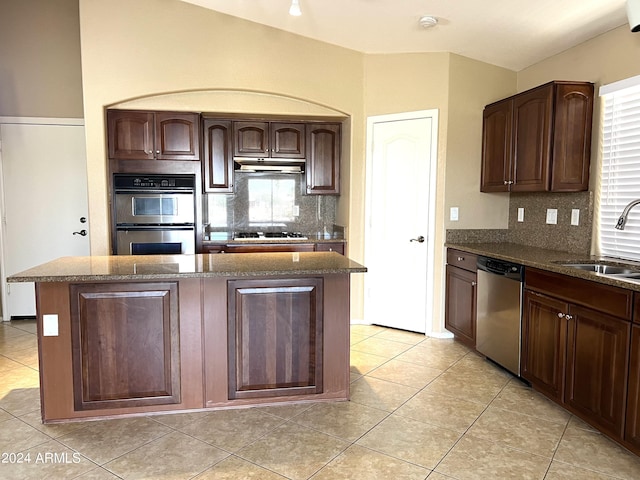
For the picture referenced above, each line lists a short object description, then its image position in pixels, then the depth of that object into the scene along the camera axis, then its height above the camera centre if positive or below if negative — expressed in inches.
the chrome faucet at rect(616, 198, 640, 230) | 101.7 -1.9
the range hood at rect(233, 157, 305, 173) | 179.5 +18.3
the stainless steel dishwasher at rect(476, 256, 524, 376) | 123.5 -30.7
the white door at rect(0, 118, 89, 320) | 179.9 +4.9
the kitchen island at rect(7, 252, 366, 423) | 97.4 -29.5
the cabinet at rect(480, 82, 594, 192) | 126.9 +21.7
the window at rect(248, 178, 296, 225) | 195.2 +3.7
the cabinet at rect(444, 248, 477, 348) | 146.1 -30.6
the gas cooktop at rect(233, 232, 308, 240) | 180.0 -11.5
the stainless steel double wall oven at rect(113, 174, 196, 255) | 163.9 -2.3
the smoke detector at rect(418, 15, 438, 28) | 130.6 +56.8
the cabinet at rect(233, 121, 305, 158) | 178.1 +28.4
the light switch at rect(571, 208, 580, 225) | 133.6 -2.1
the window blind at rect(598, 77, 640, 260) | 115.2 +10.7
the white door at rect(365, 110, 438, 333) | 164.6 -4.2
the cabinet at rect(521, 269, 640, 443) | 87.7 -31.4
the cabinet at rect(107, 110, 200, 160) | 162.9 +27.6
